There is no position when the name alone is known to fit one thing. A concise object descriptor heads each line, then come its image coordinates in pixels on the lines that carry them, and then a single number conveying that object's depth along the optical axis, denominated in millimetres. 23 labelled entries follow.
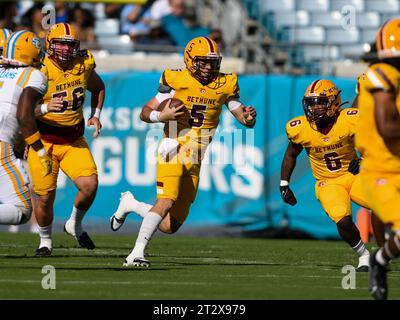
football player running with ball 8711
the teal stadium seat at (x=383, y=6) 18047
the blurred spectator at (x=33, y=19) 15812
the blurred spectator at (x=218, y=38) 14909
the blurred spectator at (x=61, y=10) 15906
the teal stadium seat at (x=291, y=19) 17594
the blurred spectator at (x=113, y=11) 17312
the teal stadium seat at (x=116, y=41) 16400
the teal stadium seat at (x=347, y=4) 17664
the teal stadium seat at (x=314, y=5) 17781
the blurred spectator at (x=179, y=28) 16359
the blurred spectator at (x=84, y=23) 16000
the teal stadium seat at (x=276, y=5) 17750
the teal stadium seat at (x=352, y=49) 17325
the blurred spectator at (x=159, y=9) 16753
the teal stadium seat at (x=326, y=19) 17578
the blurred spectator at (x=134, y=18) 16722
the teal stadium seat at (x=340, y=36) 17547
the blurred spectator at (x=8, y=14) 15258
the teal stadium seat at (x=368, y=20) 17672
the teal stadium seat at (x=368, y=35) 17328
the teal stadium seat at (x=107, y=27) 17109
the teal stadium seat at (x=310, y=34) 17453
